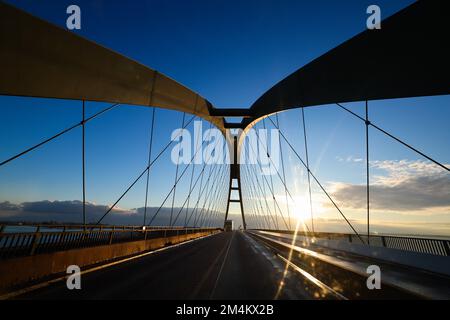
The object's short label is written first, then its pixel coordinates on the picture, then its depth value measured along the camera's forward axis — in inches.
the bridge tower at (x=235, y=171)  1914.9
